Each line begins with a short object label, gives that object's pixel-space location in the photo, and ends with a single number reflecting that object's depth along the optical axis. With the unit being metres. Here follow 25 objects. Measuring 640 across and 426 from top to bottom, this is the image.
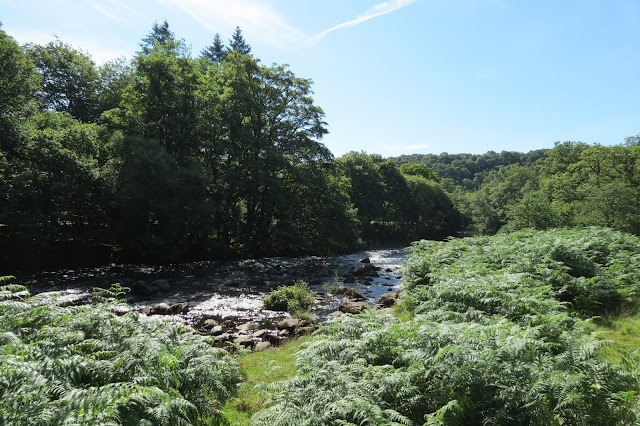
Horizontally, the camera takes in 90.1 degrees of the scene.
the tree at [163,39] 36.06
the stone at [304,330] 10.97
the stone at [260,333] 11.18
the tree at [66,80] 29.89
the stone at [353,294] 16.43
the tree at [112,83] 30.52
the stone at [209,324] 12.17
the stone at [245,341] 10.07
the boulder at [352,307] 13.16
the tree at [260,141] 28.66
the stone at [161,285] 17.34
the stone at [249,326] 12.07
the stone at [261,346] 9.69
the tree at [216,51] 56.59
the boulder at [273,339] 10.36
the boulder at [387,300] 13.96
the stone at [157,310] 13.70
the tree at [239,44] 55.19
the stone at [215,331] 11.49
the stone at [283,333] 11.14
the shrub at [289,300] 14.40
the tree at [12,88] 19.38
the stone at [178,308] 13.87
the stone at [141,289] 16.52
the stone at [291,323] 11.75
